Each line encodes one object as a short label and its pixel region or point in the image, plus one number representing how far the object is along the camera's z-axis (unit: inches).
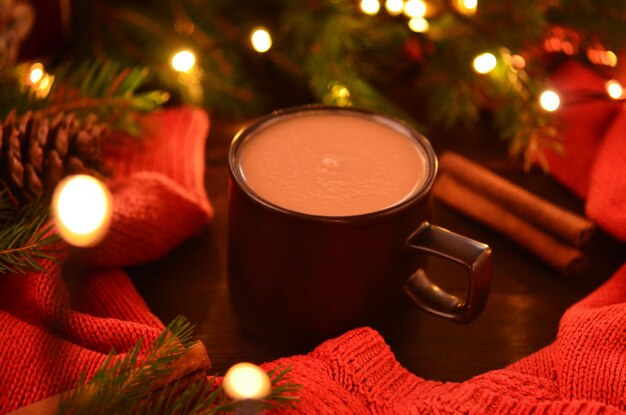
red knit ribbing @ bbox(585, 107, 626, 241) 30.0
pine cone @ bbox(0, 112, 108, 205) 27.5
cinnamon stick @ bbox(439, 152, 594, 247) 29.4
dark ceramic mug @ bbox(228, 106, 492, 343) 23.0
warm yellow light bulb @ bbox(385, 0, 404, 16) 36.0
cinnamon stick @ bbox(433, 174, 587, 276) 29.3
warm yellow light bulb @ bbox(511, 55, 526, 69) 35.4
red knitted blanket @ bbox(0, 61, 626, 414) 23.0
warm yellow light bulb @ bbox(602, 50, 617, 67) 37.7
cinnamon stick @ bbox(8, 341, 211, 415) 21.0
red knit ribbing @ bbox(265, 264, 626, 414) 22.9
